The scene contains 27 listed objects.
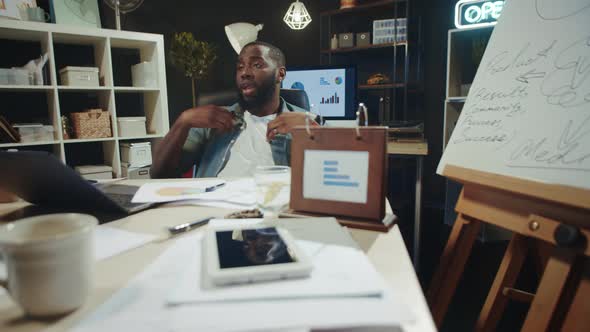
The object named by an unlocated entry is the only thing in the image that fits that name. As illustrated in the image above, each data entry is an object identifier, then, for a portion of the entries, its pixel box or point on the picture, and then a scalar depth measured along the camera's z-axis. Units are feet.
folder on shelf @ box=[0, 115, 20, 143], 7.65
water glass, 2.79
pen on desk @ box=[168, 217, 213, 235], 2.15
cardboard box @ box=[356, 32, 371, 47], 11.14
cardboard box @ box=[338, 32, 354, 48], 11.37
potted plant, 10.06
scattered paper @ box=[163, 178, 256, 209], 2.92
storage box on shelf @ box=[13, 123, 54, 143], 7.91
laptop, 2.11
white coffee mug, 1.16
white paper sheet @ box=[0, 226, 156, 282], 1.88
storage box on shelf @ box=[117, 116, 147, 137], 9.38
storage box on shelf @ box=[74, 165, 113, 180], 9.00
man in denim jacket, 4.69
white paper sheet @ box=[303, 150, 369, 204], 2.30
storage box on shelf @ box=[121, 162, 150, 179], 9.15
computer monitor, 9.12
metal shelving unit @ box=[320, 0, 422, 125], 10.82
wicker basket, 8.61
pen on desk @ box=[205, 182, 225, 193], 3.39
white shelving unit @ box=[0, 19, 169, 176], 8.10
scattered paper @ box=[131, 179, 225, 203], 3.01
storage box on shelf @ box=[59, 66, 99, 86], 8.43
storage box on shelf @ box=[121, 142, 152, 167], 9.43
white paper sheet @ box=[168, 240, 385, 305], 1.31
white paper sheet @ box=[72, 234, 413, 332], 1.15
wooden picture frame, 2.24
